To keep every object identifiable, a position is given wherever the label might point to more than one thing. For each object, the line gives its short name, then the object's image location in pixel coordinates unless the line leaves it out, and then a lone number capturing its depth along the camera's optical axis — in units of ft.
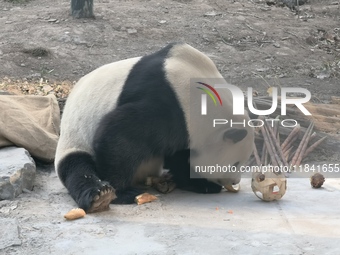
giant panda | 14.97
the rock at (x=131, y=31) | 33.57
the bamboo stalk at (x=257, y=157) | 19.02
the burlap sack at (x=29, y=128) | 18.19
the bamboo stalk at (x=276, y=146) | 18.88
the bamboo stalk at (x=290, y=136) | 19.86
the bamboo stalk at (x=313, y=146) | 19.99
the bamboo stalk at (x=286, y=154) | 19.52
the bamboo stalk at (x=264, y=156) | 19.09
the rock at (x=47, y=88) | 26.02
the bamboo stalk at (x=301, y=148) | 19.35
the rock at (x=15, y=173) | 14.89
